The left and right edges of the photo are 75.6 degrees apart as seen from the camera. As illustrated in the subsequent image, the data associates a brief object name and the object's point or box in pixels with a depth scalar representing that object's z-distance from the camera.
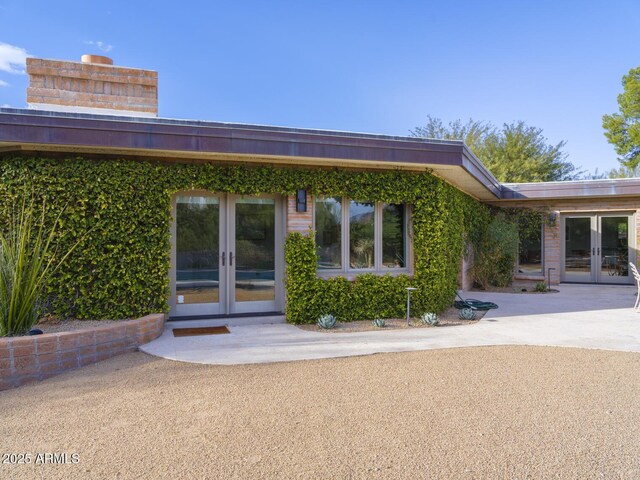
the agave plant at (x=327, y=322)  6.57
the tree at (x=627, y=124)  26.00
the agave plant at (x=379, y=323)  6.72
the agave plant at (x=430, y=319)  6.91
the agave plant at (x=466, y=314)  7.39
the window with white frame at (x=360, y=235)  7.35
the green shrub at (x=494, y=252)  12.05
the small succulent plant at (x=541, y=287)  11.76
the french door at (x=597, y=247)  13.20
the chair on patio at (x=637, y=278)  8.20
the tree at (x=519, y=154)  26.83
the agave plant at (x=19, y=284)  4.64
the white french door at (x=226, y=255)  6.94
